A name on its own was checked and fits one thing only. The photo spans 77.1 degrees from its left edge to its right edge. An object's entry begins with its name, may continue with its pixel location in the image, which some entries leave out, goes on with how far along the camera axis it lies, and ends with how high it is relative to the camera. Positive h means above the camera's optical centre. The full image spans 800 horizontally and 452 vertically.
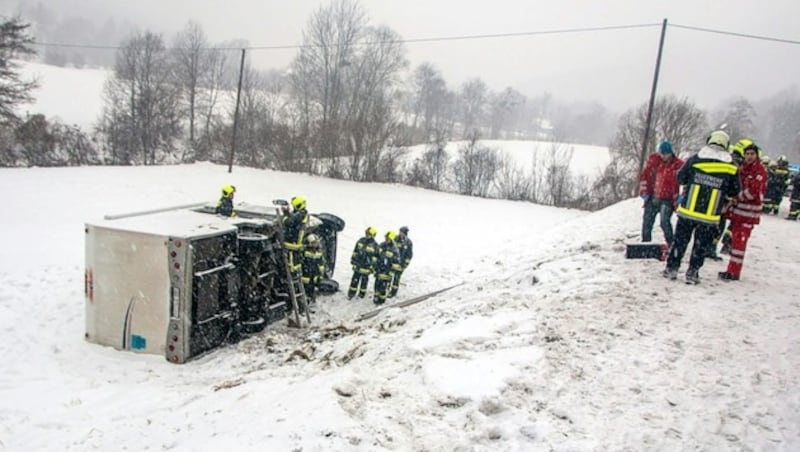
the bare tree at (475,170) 36.81 +0.12
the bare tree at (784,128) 70.31 +10.82
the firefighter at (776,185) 15.28 +0.47
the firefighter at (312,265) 9.05 -1.97
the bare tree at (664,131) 33.38 +3.93
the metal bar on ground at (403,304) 8.12 -2.41
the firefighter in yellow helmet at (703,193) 6.34 +0.01
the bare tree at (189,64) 52.50 +8.30
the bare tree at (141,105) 40.41 +2.92
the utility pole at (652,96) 20.39 +3.78
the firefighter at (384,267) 9.86 -2.06
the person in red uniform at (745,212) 7.00 -0.20
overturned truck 6.14 -1.79
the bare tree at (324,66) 48.78 +8.76
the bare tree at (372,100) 35.22 +5.35
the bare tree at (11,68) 29.33 +3.32
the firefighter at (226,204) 8.31 -0.97
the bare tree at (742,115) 54.47 +9.00
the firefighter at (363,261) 10.04 -1.99
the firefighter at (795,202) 14.63 +0.01
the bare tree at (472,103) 97.62 +13.38
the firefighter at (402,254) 10.35 -1.88
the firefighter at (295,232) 8.41 -1.33
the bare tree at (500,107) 102.44 +13.60
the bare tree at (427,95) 83.88 +12.04
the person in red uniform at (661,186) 8.16 +0.05
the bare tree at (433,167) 36.94 +0.01
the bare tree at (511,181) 34.94 -0.45
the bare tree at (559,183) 33.94 -0.22
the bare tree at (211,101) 39.72 +4.84
